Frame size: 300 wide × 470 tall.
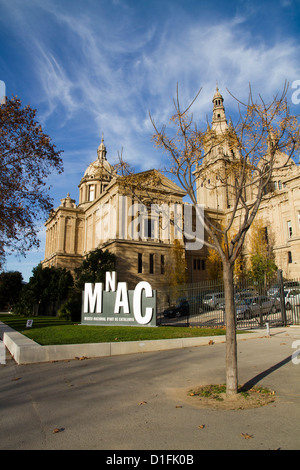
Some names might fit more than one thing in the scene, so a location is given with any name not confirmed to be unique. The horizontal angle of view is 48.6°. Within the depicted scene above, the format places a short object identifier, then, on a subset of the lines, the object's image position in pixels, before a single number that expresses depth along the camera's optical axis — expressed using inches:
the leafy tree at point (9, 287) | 2421.3
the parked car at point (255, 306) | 727.1
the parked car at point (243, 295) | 719.7
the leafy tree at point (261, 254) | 1685.5
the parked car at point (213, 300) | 717.3
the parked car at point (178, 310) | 1031.7
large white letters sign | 634.8
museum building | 1786.4
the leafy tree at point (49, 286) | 1589.6
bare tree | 241.4
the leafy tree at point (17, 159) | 648.4
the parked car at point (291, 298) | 720.6
